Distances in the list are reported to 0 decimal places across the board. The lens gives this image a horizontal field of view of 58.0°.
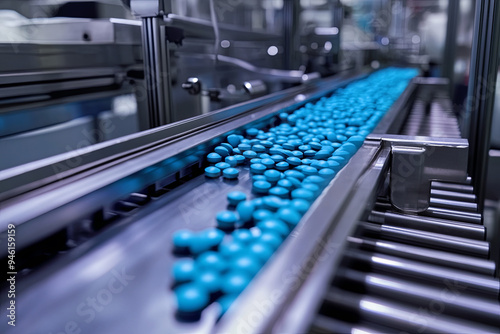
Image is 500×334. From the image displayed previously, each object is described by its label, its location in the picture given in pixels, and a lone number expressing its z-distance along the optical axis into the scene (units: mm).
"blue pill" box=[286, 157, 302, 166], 326
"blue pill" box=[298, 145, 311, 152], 358
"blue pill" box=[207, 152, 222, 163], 339
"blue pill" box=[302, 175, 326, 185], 279
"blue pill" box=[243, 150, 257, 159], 345
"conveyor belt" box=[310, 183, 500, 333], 200
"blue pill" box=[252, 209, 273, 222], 237
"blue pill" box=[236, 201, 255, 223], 241
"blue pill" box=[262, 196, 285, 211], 250
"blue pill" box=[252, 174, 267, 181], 293
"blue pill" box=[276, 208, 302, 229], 228
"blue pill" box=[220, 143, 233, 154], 357
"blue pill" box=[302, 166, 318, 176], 303
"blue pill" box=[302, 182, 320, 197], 264
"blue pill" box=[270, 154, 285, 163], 334
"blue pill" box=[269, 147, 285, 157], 345
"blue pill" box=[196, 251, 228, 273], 200
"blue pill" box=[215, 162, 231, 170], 323
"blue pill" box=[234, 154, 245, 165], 339
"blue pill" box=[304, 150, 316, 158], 351
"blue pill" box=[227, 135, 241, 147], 376
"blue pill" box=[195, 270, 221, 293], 191
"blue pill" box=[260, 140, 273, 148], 370
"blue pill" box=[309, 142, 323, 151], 364
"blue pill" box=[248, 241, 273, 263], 201
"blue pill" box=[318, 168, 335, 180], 293
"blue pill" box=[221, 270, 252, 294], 186
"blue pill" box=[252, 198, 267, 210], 253
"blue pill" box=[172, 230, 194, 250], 220
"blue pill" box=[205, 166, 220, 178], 317
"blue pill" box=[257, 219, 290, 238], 220
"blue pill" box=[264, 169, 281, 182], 292
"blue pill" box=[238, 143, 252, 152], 363
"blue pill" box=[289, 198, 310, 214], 242
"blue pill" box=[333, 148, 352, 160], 329
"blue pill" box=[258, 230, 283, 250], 211
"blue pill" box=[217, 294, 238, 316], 183
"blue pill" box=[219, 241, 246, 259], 206
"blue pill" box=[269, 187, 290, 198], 268
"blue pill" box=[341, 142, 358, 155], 340
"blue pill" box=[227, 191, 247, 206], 263
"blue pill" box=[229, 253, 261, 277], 193
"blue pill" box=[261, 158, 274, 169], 321
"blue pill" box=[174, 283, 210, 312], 184
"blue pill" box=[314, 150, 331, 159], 340
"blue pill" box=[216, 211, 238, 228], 237
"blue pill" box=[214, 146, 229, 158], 349
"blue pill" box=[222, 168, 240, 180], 307
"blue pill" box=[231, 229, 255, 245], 217
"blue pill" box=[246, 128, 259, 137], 415
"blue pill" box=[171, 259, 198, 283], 199
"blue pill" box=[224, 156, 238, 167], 332
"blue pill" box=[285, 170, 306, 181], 294
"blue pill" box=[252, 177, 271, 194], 276
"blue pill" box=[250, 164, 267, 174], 310
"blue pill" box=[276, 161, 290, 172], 321
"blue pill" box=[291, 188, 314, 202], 255
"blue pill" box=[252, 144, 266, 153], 359
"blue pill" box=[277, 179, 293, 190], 276
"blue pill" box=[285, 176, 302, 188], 282
